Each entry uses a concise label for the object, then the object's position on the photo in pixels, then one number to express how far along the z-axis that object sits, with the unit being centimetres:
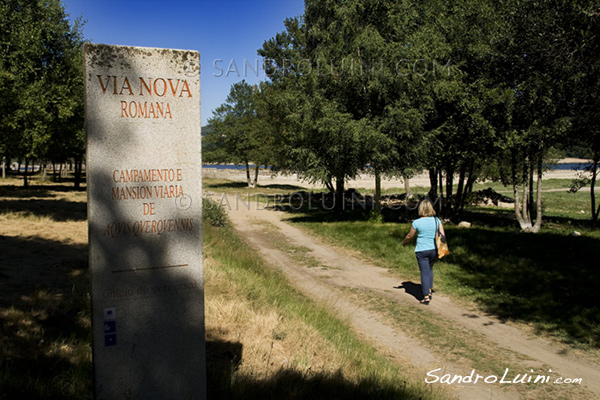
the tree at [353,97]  1919
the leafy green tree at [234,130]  5069
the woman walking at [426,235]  912
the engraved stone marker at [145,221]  376
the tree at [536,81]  1235
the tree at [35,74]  1656
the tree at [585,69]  1067
